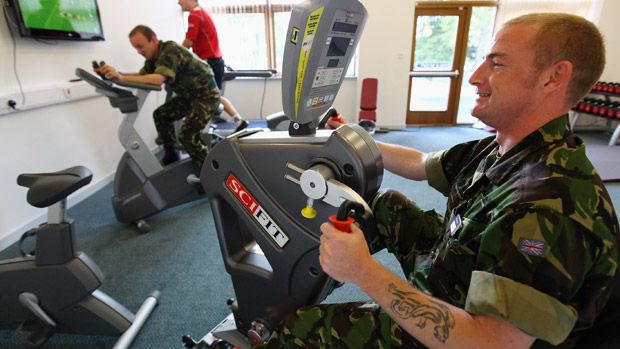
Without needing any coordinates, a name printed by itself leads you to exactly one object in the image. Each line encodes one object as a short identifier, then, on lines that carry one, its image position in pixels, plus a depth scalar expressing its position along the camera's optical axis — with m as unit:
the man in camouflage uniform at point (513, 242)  0.67
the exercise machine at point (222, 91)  2.90
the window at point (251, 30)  5.46
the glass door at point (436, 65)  5.14
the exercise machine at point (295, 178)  0.82
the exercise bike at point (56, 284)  1.33
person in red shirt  4.08
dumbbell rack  4.37
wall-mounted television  2.26
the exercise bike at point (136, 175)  2.33
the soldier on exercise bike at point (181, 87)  2.59
